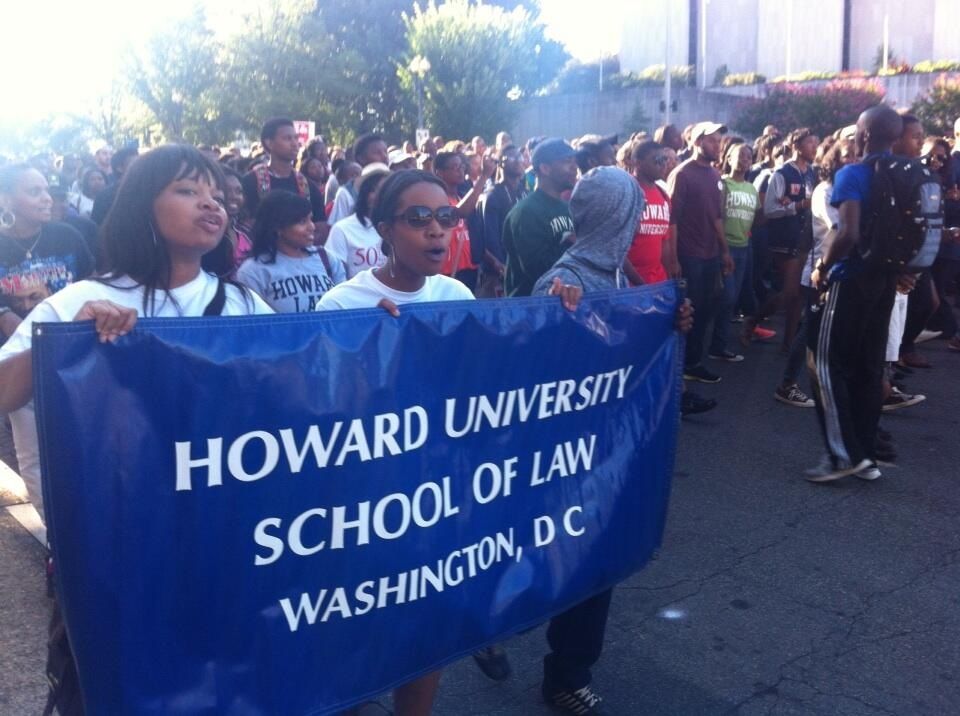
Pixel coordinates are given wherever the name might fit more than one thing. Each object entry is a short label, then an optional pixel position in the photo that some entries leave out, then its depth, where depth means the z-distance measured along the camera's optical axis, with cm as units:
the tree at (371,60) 4097
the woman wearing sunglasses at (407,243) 300
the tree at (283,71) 3686
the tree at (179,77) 3341
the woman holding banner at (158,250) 231
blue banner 208
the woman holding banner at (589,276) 321
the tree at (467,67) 3741
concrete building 4184
